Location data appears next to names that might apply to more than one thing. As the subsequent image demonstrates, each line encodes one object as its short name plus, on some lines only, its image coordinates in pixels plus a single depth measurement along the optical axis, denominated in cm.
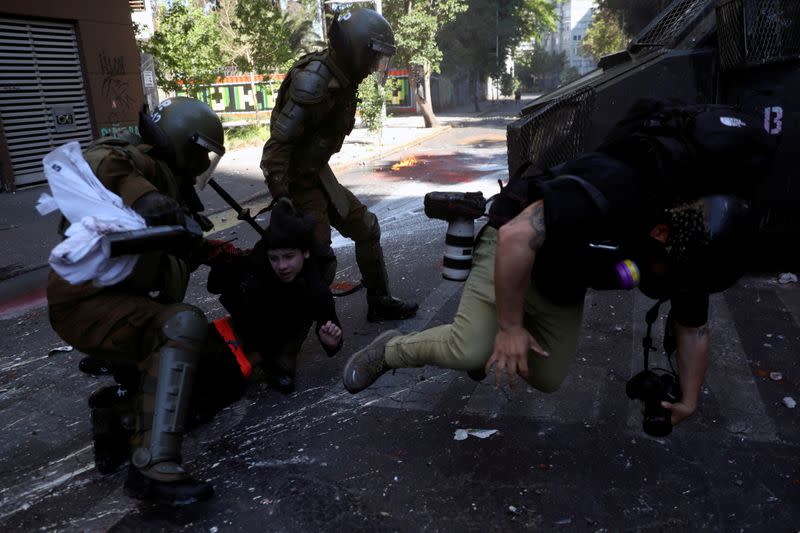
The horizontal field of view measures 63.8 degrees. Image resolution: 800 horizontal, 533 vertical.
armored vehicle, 408
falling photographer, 176
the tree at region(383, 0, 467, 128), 1902
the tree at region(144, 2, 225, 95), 1510
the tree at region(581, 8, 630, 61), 3921
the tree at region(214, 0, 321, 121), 1727
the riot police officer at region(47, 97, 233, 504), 217
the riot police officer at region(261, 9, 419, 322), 347
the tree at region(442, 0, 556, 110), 2812
